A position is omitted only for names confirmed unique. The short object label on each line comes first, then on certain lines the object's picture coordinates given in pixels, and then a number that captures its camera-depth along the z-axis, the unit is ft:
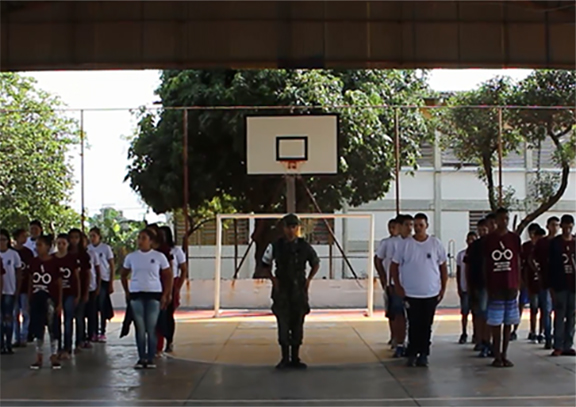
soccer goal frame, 60.03
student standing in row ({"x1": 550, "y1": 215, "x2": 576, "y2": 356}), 33.73
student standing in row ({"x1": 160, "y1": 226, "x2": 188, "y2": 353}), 36.47
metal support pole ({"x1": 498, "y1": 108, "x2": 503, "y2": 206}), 62.75
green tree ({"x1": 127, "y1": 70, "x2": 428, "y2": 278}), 69.36
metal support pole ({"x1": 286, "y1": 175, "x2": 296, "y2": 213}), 57.00
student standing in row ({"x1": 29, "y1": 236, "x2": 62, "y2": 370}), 32.01
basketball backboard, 57.93
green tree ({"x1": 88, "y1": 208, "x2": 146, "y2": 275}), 77.00
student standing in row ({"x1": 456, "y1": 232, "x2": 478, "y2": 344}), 39.42
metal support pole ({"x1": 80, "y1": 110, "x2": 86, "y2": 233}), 60.59
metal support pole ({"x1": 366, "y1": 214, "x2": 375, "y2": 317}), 60.29
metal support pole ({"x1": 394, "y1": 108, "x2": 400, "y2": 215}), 61.98
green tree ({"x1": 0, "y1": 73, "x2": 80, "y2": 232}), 79.36
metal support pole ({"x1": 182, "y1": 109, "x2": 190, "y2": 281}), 62.54
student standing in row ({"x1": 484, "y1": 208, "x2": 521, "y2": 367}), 31.45
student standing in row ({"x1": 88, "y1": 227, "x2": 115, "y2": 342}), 41.29
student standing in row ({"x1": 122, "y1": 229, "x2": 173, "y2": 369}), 31.83
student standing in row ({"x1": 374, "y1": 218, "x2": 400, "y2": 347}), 36.32
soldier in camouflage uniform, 32.55
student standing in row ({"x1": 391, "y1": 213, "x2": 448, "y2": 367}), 32.22
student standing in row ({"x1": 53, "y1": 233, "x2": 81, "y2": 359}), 33.01
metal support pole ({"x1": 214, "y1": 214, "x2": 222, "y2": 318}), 60.54
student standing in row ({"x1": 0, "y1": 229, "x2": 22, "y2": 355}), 36.94
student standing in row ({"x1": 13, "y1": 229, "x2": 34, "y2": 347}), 38.32
